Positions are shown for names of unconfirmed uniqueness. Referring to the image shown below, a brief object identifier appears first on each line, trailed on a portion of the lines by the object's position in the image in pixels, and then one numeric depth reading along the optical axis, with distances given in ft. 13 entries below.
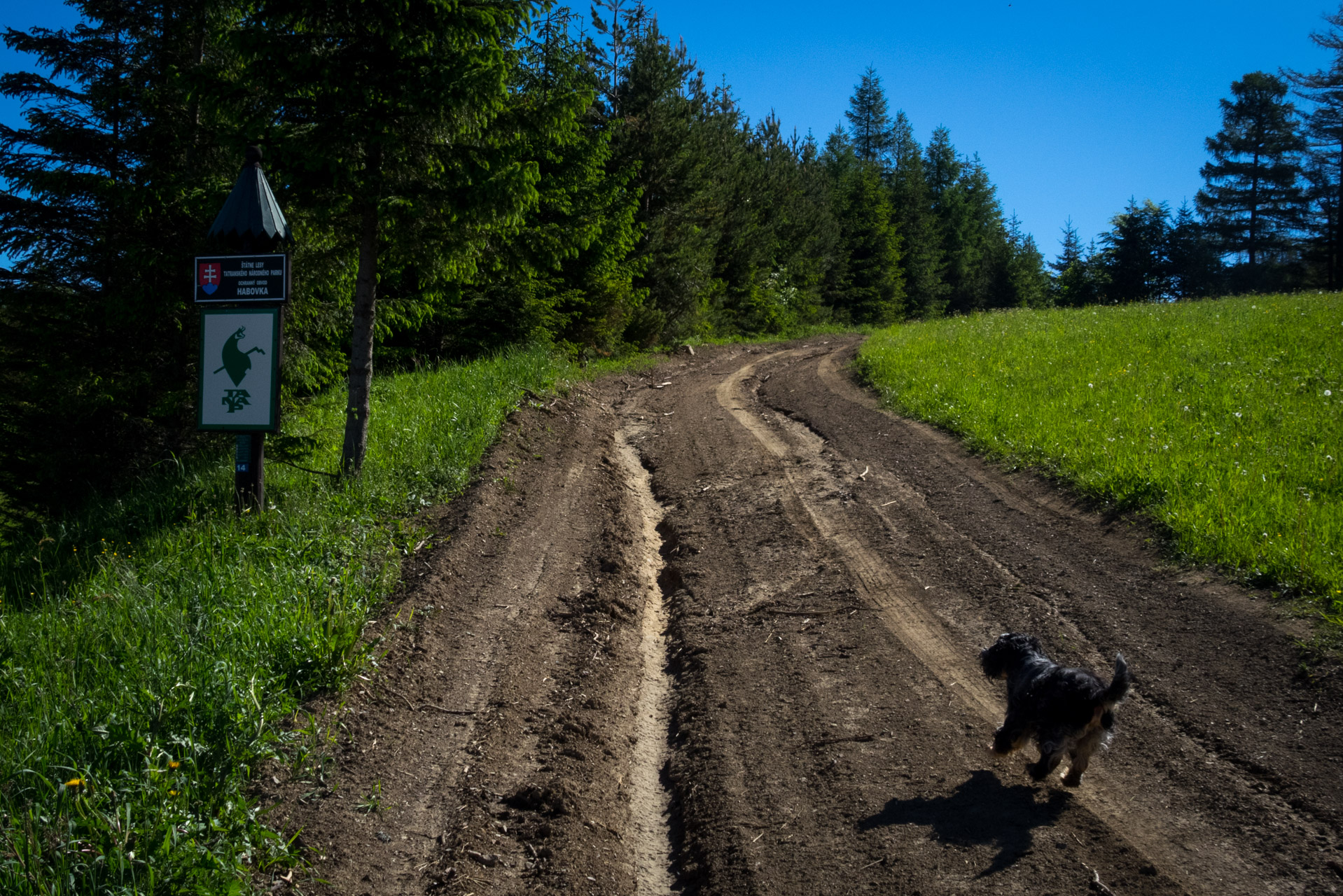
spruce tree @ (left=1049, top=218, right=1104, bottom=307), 170.56
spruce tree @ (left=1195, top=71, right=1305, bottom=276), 132.77
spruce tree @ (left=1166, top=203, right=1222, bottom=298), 142.61
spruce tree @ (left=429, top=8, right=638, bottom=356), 29.40
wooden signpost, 22.62
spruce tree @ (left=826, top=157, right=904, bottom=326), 142.72
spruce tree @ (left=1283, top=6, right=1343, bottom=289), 115.65
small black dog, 13.08
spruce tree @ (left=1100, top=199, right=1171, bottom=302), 147.43
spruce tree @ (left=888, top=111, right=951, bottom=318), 162.91
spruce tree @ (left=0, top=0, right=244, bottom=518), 32.22
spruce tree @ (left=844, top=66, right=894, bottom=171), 222.89
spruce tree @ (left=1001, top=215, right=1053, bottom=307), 190.80
